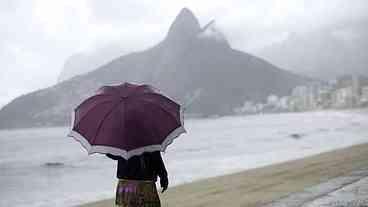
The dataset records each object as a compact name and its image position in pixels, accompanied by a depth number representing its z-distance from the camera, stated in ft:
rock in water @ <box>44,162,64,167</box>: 146.61
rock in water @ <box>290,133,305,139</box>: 186.29
